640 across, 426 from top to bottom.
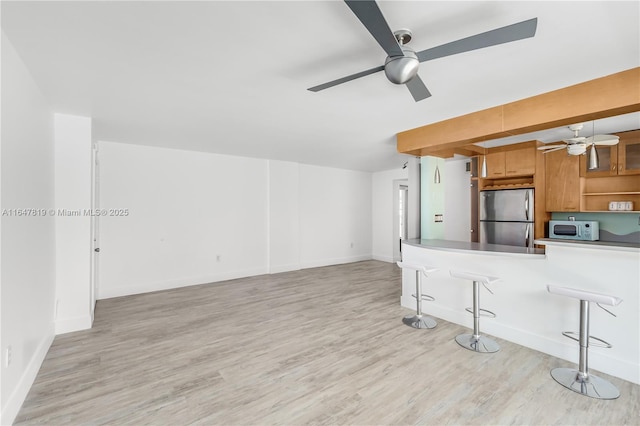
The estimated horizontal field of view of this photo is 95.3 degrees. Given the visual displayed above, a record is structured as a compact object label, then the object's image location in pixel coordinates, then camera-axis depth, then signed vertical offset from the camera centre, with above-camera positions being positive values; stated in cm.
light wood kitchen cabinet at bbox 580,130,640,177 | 411 +78
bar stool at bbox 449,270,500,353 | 297 -129
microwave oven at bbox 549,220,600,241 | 448 -30
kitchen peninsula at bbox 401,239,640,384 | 249 -88
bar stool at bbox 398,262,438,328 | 357 -120
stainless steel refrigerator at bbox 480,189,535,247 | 498 -12
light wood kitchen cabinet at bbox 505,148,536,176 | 496 +84
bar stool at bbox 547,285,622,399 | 227 -135
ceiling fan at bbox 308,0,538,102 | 138 +91
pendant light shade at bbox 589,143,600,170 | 334 +59
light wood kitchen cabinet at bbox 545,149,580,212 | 465 +47
